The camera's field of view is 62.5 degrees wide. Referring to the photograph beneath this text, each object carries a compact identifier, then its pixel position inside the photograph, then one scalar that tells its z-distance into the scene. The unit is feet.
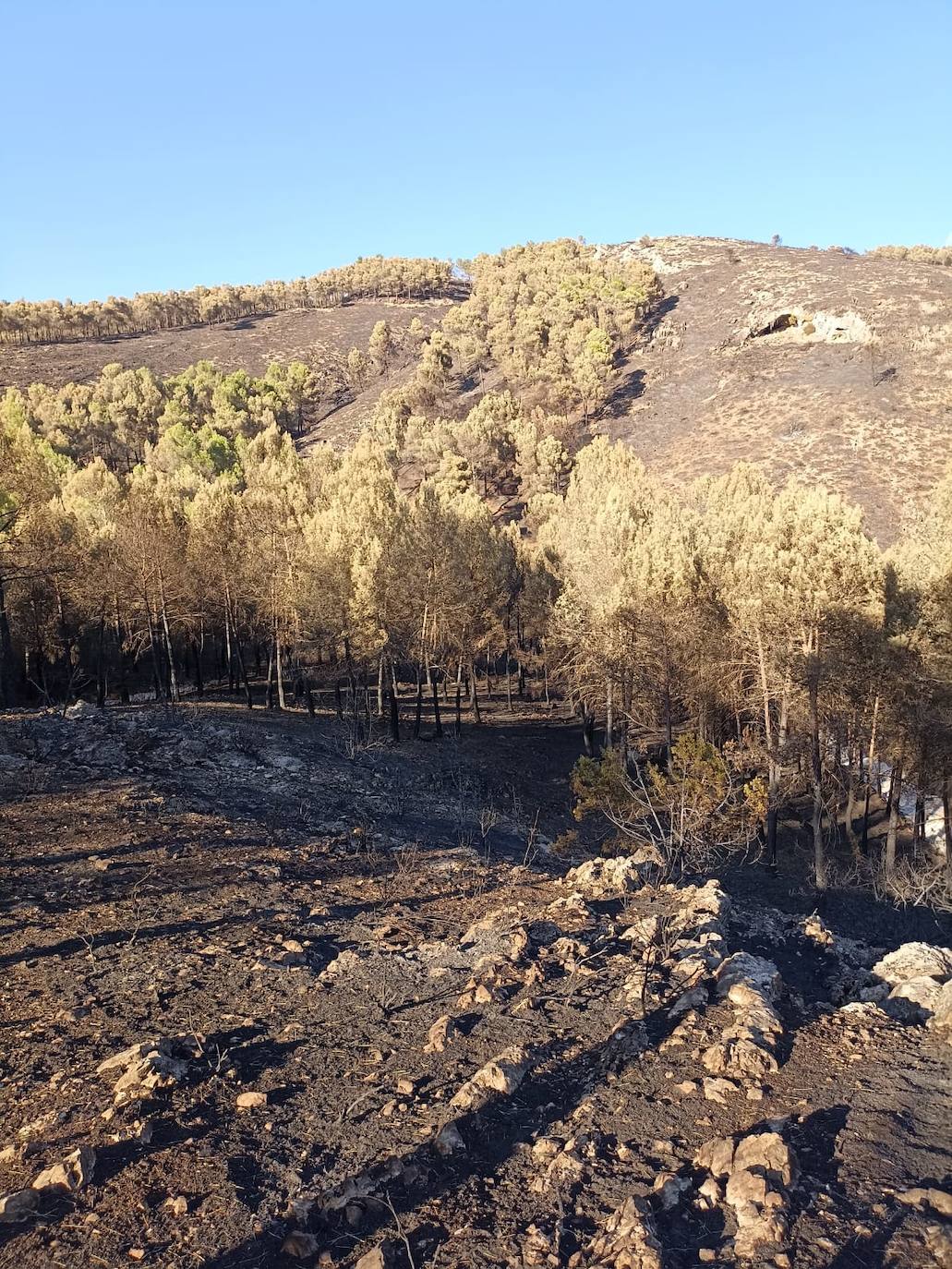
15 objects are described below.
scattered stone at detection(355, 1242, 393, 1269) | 15.38
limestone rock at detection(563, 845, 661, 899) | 39.17
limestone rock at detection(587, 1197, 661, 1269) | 15.20
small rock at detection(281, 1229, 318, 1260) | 15.89
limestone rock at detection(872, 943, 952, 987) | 29.96
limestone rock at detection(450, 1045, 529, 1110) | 20.54
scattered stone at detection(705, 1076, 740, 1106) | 21.09
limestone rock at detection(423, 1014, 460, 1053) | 23.40
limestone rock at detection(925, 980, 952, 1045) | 25.22
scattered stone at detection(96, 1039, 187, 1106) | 20.66
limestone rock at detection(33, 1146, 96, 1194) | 17.10
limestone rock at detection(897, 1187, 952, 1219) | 16.89
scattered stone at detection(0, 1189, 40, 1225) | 16.30
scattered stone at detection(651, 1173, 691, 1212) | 17.17
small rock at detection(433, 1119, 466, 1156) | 18.85
